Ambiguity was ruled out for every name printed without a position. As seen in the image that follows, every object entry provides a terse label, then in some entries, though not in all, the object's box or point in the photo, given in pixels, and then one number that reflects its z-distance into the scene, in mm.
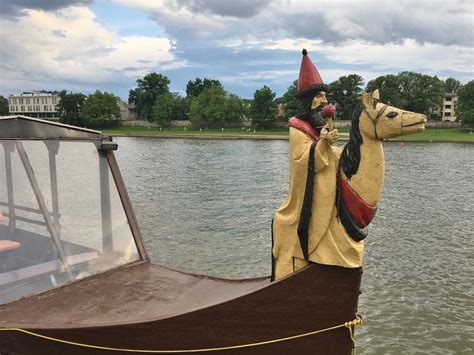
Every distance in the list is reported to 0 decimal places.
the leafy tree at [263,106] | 83312
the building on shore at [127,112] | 123525
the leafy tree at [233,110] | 92188
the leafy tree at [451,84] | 124519
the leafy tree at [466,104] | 72188
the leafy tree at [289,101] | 76550
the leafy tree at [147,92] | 111562
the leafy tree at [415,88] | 81125
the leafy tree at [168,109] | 100438
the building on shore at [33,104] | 150000
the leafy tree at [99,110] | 104000
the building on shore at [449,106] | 109250
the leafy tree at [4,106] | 144000
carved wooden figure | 3654
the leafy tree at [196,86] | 118250
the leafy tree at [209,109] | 91750
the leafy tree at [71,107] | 109812
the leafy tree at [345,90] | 74500
